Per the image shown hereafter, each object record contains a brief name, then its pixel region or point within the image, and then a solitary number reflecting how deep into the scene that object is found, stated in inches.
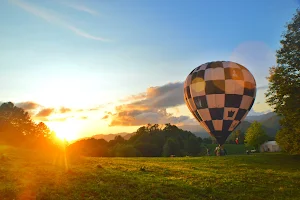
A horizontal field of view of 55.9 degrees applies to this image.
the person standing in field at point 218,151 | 2059.7
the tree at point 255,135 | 3548.2
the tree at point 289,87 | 1550.2
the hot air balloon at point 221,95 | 1930.4
